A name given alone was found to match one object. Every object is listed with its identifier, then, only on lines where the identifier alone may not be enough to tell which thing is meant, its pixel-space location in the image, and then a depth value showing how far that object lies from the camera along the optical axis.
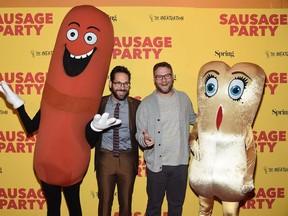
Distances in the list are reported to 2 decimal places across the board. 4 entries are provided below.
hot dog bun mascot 2.31
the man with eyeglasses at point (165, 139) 2.59
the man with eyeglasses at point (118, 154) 2.59
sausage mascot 2.29
